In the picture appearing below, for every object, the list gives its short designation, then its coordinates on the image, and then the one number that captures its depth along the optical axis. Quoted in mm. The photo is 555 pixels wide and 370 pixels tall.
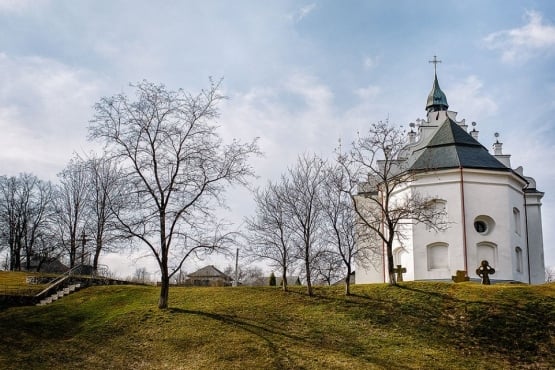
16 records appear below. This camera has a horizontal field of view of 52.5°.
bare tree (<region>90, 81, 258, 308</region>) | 22781
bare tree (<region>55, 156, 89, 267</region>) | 43312
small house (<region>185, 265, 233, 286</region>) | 60594
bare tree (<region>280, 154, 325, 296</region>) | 26891
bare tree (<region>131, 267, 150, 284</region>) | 53375
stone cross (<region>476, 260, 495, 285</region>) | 26453
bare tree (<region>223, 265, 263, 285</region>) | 64812
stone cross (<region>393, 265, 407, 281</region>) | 28594
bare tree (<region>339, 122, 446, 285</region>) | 25906
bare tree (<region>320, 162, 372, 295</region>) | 26225
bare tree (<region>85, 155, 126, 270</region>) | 37812
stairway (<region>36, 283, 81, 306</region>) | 27070
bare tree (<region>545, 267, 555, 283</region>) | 73788
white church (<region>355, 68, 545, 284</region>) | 31797
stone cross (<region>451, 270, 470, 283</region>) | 26973
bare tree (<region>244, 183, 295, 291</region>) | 27328
